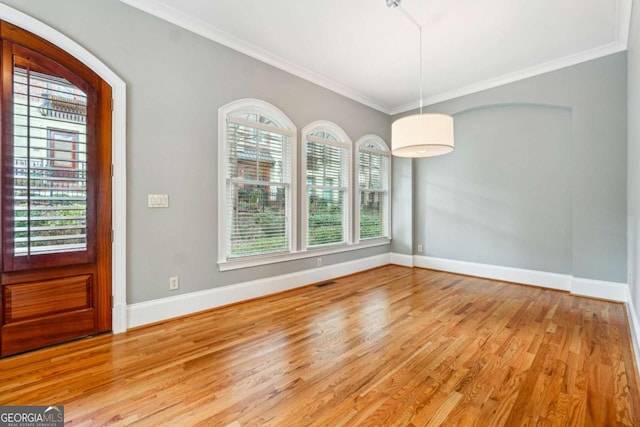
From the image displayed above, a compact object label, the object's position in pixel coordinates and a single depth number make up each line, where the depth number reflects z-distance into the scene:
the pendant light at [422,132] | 2.47
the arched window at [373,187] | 5.07
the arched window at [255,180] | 3.24
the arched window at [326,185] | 4.16
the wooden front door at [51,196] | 2.10
